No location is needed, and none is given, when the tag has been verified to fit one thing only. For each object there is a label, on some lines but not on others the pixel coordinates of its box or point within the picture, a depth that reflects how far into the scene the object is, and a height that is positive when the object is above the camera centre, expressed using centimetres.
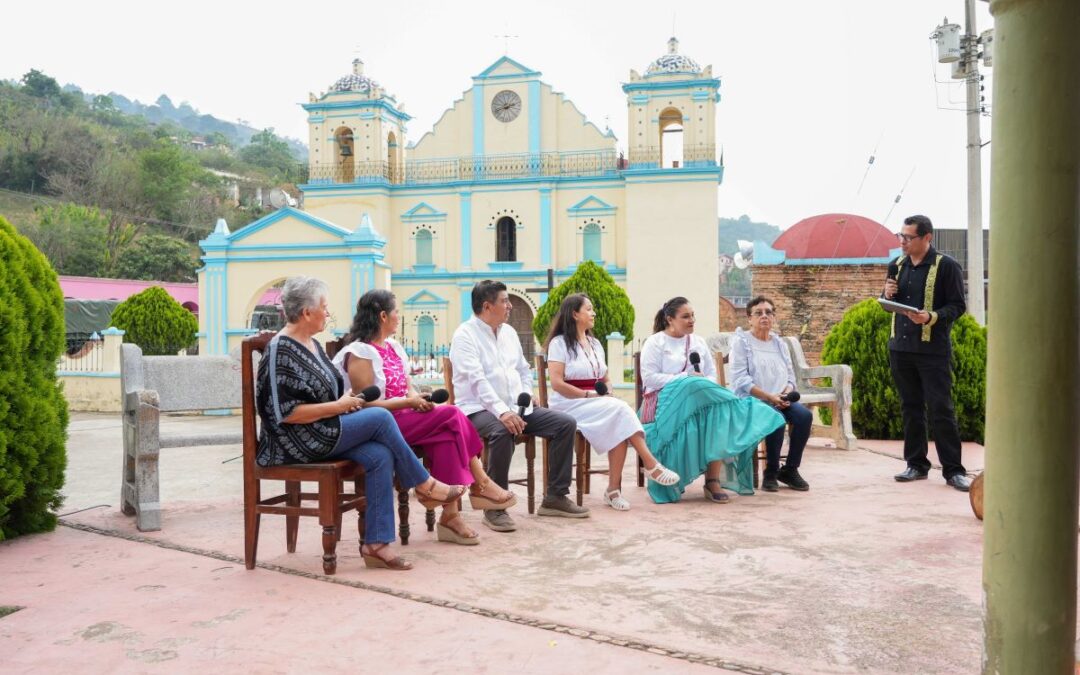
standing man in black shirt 601 -7
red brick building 1741 +54
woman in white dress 556 -51
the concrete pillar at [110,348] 1469 -36
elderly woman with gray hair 398 -43
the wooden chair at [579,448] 576 -84
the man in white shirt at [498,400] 516 -47
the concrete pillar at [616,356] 1386 -58
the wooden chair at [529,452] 534 -79
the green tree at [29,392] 445 -33
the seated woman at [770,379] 621 -45
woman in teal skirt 571 -71
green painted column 193 -4
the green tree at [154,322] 1659 +6
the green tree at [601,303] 1754 +30
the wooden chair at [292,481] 397 -73
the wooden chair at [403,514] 459 -98
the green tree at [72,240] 3694 +359
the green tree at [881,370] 821 -53
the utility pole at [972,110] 1210 +274
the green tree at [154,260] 3847 +277
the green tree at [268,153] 7188 +1428
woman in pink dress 456 -49
